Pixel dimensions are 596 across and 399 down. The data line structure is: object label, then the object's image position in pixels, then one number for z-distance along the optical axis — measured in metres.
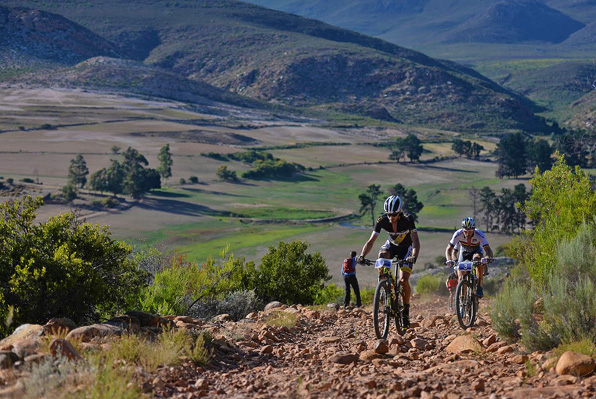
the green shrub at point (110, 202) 80.50
